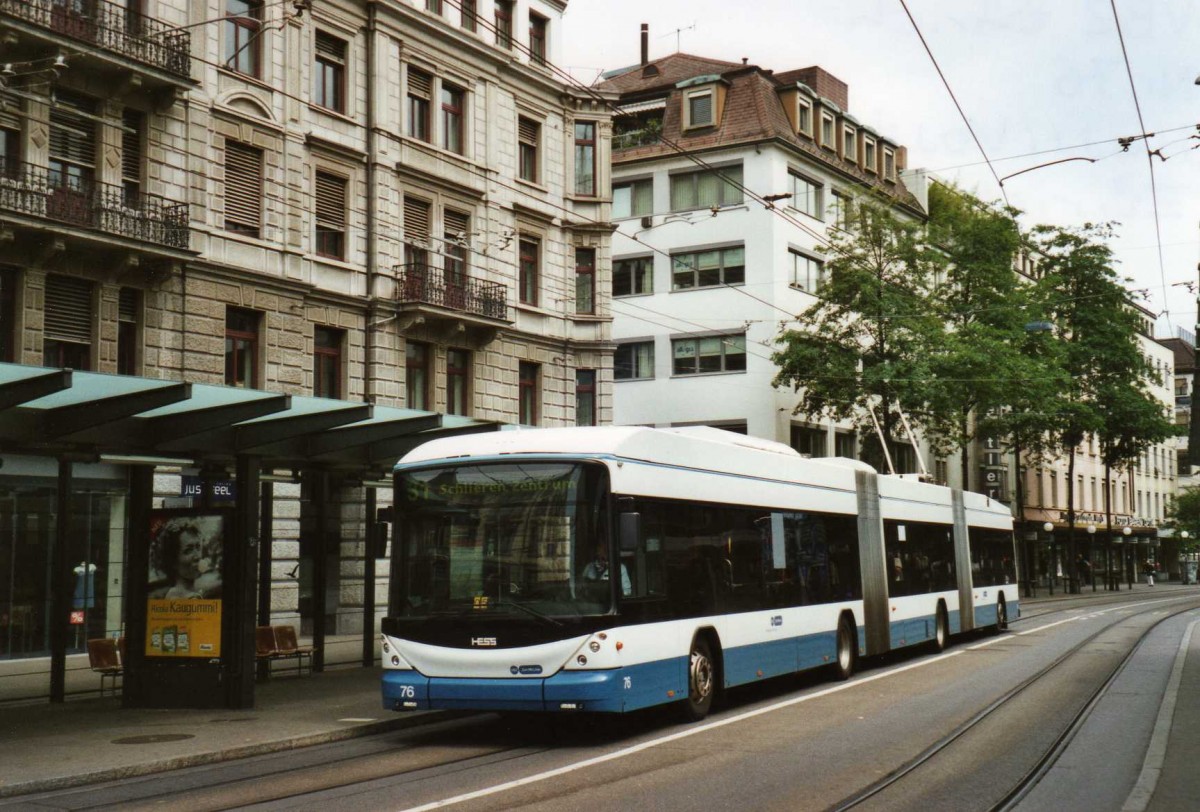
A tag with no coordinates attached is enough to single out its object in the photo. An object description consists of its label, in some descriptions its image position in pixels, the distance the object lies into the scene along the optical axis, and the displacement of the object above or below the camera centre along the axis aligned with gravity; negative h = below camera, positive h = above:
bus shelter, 14.48 +0.75
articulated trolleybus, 12.77 -0.20
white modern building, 49.41 +11.05
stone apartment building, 23.28 +6.69
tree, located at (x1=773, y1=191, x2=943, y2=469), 44.66 +7.17
